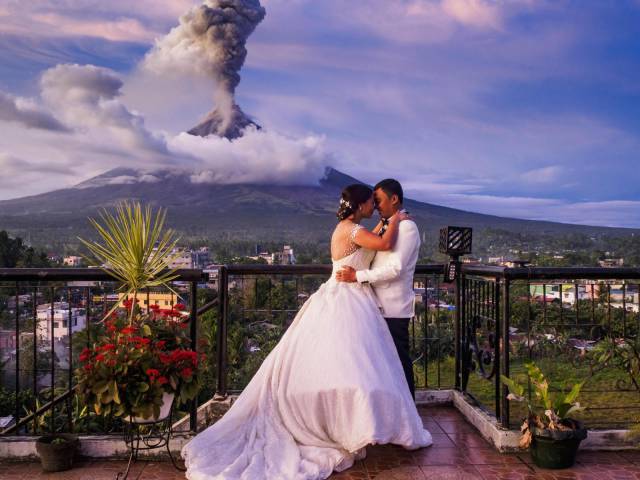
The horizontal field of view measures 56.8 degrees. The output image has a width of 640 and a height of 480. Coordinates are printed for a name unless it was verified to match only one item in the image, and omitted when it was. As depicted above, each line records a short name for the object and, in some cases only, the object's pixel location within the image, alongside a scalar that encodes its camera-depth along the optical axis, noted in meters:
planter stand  3.18
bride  3.22
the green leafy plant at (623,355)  3.66
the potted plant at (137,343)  3.06
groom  3.64
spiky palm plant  3.32
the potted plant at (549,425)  3.28
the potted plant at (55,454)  3.26
